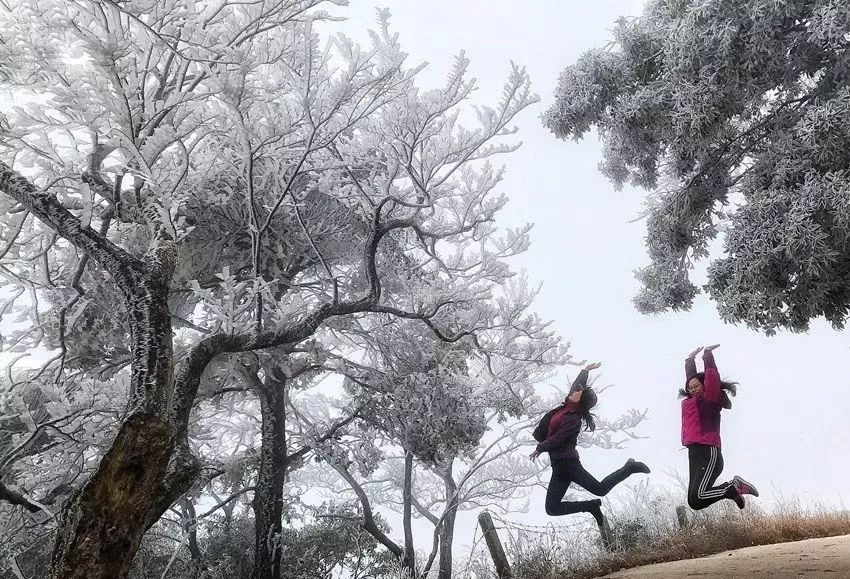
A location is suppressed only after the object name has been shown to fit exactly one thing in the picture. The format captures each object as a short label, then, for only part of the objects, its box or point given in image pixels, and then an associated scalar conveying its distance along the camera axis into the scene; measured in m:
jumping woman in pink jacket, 6.21
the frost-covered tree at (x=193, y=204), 4.33
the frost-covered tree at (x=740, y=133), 4.78
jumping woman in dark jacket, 6.94
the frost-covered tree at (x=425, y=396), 7.72
